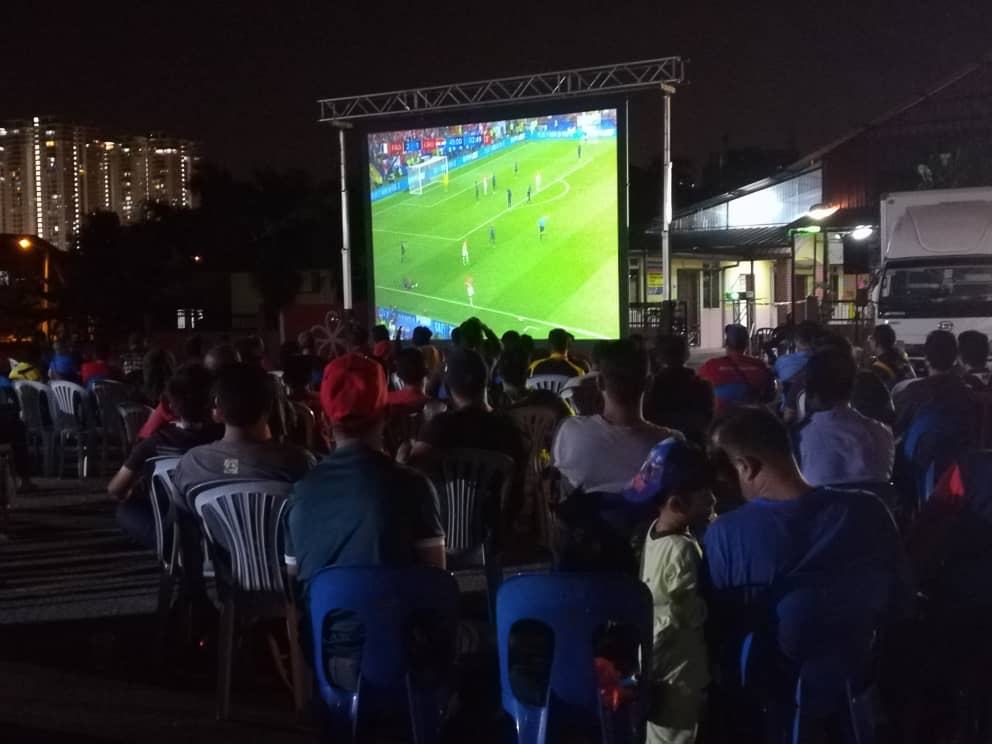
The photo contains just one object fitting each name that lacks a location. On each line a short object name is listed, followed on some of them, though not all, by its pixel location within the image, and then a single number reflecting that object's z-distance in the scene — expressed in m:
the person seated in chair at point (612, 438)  4.45
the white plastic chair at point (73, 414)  9.93
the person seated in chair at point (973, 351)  6.94
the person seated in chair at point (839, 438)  4.59
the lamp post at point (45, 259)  36.53
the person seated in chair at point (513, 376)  7.24
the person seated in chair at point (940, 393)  5.23
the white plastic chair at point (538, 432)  6.47
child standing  3.01
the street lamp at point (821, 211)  24.37
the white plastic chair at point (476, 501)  5.00
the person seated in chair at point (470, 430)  5.04
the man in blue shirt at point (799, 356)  8.00
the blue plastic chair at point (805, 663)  2.81
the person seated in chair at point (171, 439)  4.97
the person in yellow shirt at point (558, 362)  8.52
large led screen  15.50
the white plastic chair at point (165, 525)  4.87
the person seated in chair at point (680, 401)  5.96
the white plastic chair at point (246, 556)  4.14
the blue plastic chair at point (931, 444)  4.95
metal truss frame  15.04
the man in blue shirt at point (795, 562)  2.80
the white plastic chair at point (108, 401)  9.96
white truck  15.59
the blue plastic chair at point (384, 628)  3.06
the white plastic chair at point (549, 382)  8.37
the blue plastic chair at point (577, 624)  2.89
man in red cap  3.34
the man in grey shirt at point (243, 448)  4.23
